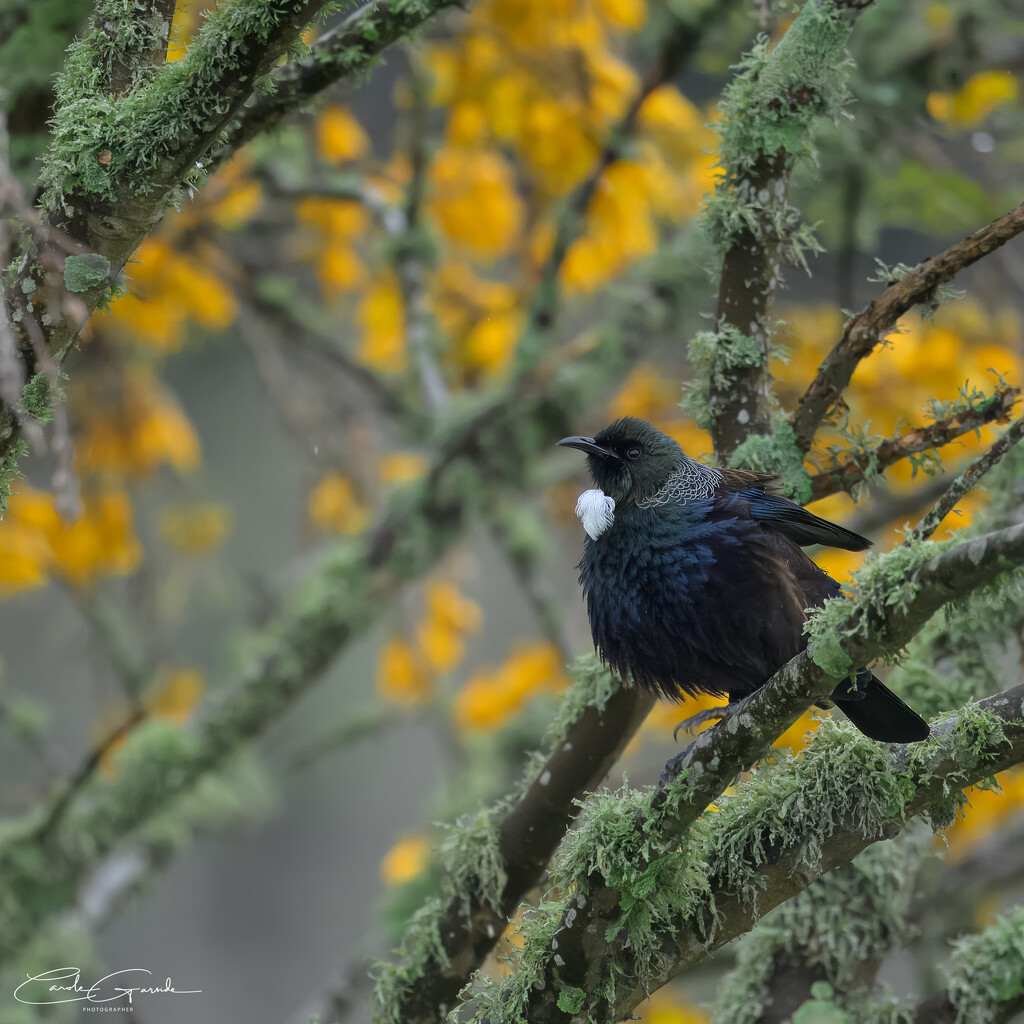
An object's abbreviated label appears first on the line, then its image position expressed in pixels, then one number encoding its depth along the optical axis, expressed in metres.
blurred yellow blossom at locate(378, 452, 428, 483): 13.23
